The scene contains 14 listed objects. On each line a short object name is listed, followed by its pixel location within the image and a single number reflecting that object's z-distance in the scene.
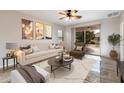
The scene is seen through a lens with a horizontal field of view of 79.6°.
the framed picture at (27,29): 3.24
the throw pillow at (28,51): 2.92
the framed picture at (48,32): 4.43
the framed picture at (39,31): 3.89
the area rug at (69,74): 1.95
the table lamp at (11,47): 2.32
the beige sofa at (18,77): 1.05
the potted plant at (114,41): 3.27
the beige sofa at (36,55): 2.60
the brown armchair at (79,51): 3.75
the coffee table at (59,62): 2.38
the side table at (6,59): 2.43
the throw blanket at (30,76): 1.04
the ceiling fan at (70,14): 2.66
